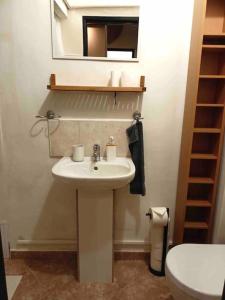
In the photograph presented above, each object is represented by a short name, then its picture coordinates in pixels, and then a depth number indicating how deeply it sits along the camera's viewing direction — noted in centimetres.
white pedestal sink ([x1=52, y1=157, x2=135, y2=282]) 151
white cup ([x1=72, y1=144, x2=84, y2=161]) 158
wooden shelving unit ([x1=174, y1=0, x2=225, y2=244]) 150
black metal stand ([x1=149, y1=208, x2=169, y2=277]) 166
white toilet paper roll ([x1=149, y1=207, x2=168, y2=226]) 161
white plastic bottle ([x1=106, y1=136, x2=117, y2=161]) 160
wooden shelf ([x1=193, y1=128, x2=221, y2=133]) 159
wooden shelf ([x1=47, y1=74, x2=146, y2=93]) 148
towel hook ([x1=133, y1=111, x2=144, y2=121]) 163
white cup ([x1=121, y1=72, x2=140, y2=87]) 153
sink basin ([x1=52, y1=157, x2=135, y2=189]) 127
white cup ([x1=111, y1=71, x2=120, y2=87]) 154
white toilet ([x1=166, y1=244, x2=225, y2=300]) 109
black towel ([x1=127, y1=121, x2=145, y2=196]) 159
